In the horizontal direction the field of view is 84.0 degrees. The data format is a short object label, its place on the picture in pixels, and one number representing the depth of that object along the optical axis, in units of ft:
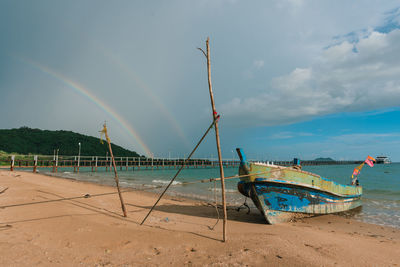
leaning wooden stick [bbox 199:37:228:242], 17.88
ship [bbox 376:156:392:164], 466.29
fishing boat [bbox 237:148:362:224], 25.03
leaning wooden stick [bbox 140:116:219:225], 19.01
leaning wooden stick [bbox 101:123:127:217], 28.26
